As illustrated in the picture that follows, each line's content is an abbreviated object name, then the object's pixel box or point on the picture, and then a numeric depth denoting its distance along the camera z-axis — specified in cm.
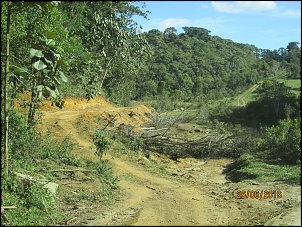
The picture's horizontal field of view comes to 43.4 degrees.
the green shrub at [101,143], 1084
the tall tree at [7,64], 693
